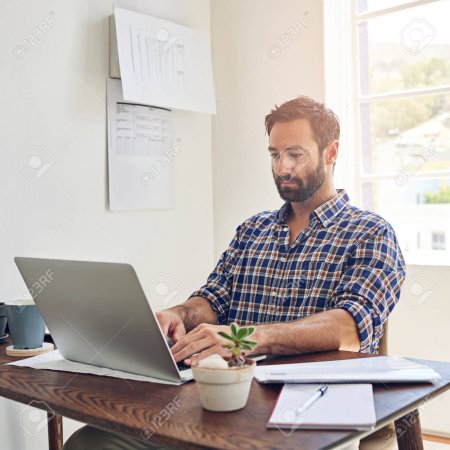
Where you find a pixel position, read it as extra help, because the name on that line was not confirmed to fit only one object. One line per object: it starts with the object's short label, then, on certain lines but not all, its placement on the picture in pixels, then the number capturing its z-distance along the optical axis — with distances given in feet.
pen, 3.12
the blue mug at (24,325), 4.90
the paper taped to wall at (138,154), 8.12
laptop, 3.64
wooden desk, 2.86
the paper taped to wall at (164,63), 8.05
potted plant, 3.18
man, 4.84
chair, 4.75
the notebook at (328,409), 2.95
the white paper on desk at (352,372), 3.60
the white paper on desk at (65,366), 3.94
